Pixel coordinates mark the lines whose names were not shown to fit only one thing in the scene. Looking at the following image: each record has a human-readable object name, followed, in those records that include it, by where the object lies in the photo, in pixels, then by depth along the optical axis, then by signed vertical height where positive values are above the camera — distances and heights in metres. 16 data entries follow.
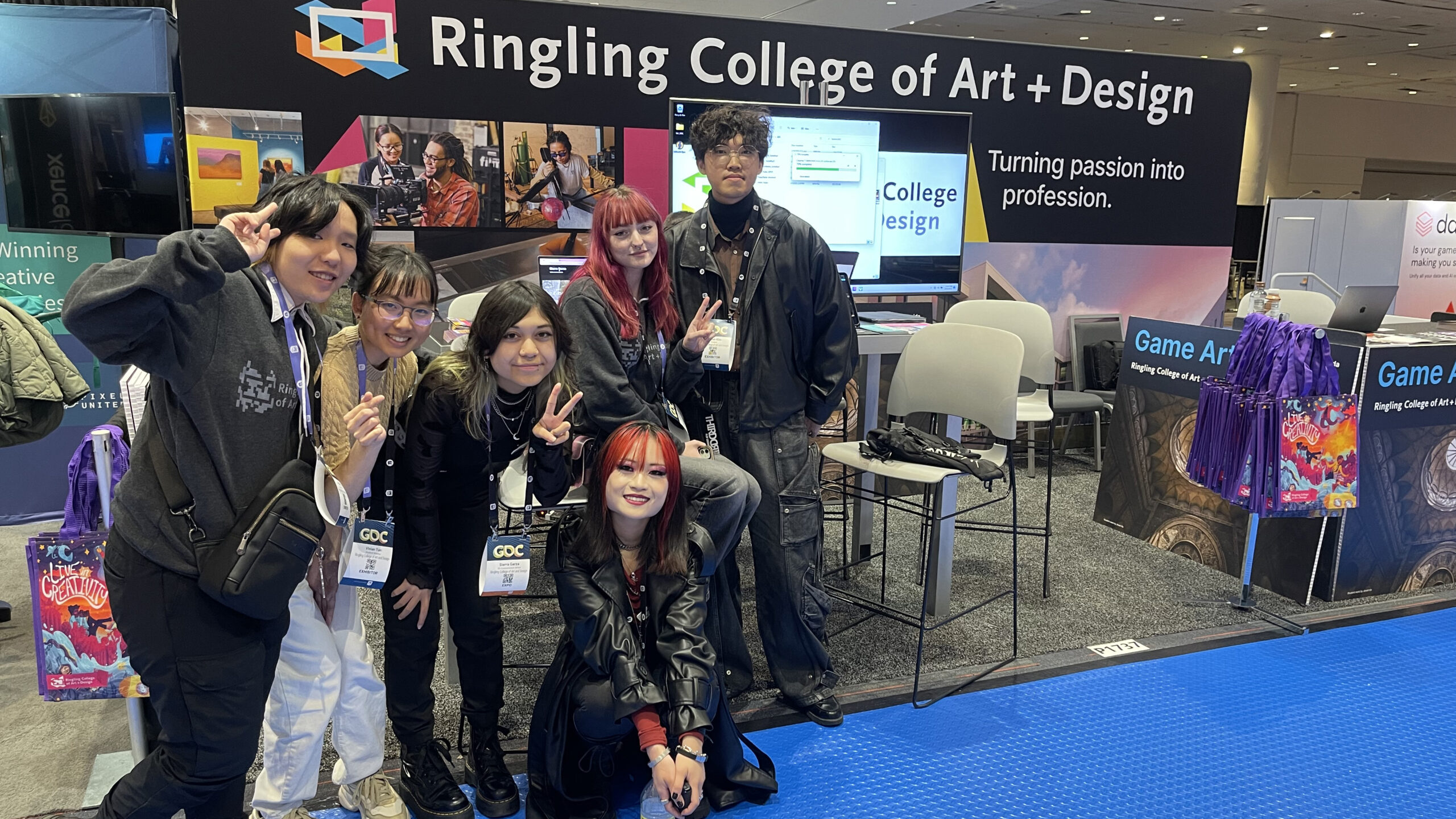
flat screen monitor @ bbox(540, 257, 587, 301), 3.46 -0.15
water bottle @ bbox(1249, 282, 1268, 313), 3.88 -0.22
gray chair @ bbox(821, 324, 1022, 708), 3.10 -0.56
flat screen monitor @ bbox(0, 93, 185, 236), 3.49 +0.22
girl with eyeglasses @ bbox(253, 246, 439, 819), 1.79 -0.72
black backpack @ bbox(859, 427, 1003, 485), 2.90 -0.67
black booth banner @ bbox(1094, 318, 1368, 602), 3.67 -1.03
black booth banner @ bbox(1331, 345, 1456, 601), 3.51 -0.88
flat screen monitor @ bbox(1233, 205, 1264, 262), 11.98 +0.21
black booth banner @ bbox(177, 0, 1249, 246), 4.28 +0.78
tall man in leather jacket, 2.53 -0.38
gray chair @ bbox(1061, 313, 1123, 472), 5.59 -0.57
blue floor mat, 2.28 -1.36
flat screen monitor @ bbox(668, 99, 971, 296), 4.44 +0.26
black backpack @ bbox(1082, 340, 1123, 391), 5.67 -0.72
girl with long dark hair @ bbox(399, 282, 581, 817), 1.98 -0.59
